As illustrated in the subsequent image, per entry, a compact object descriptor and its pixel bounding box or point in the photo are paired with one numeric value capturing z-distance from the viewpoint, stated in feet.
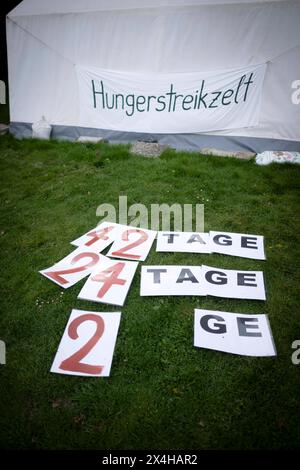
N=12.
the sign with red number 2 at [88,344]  7.89
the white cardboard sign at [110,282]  9.84
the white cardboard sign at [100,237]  12.41
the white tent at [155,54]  19.08
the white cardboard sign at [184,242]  12.06
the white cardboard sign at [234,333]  8.25
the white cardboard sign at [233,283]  9.91
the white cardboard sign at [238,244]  11.76
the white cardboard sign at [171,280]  10.03
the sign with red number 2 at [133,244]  11.76
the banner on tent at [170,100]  20.11
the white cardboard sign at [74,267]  10.73
